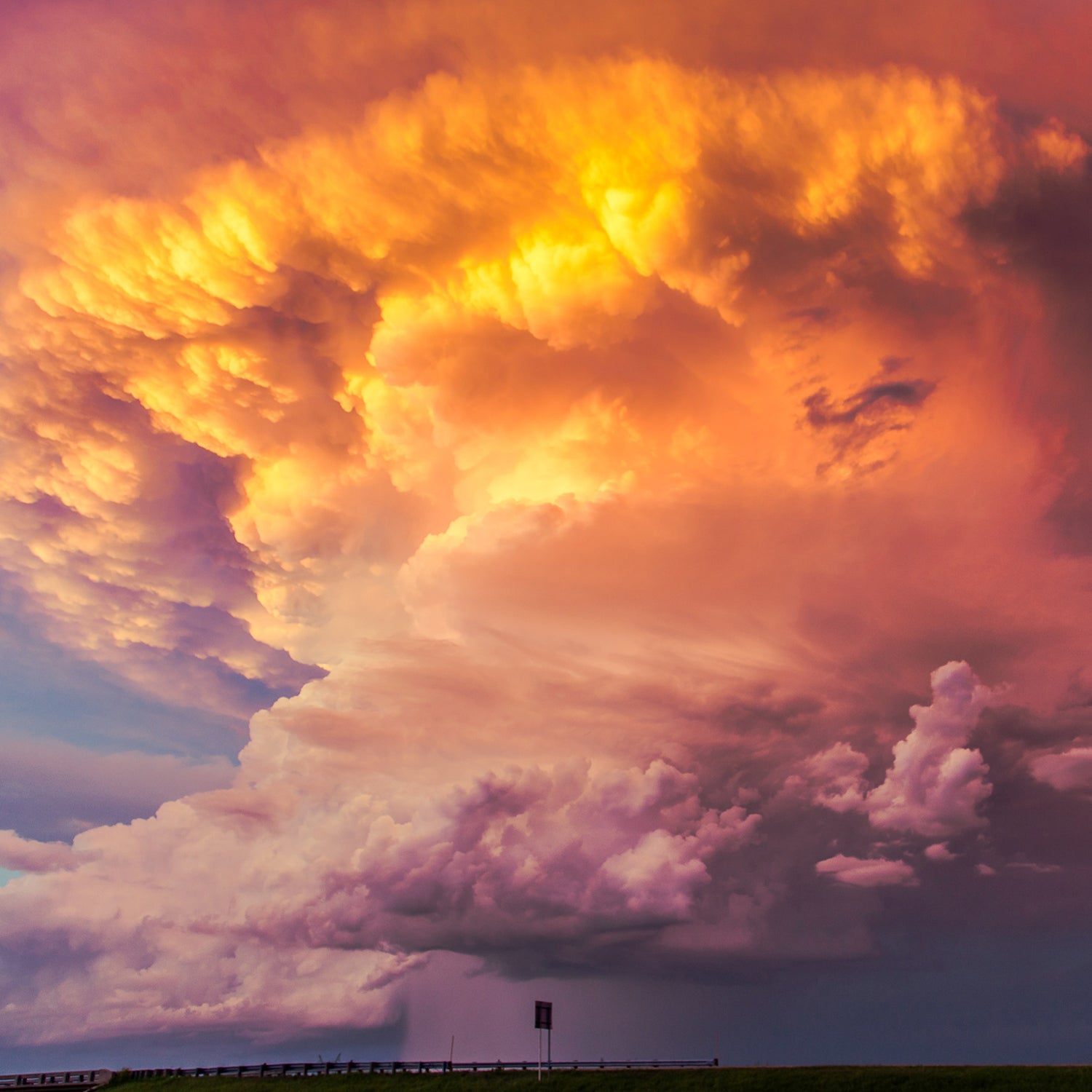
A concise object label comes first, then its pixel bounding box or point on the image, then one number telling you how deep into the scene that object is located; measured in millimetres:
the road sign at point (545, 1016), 61094
